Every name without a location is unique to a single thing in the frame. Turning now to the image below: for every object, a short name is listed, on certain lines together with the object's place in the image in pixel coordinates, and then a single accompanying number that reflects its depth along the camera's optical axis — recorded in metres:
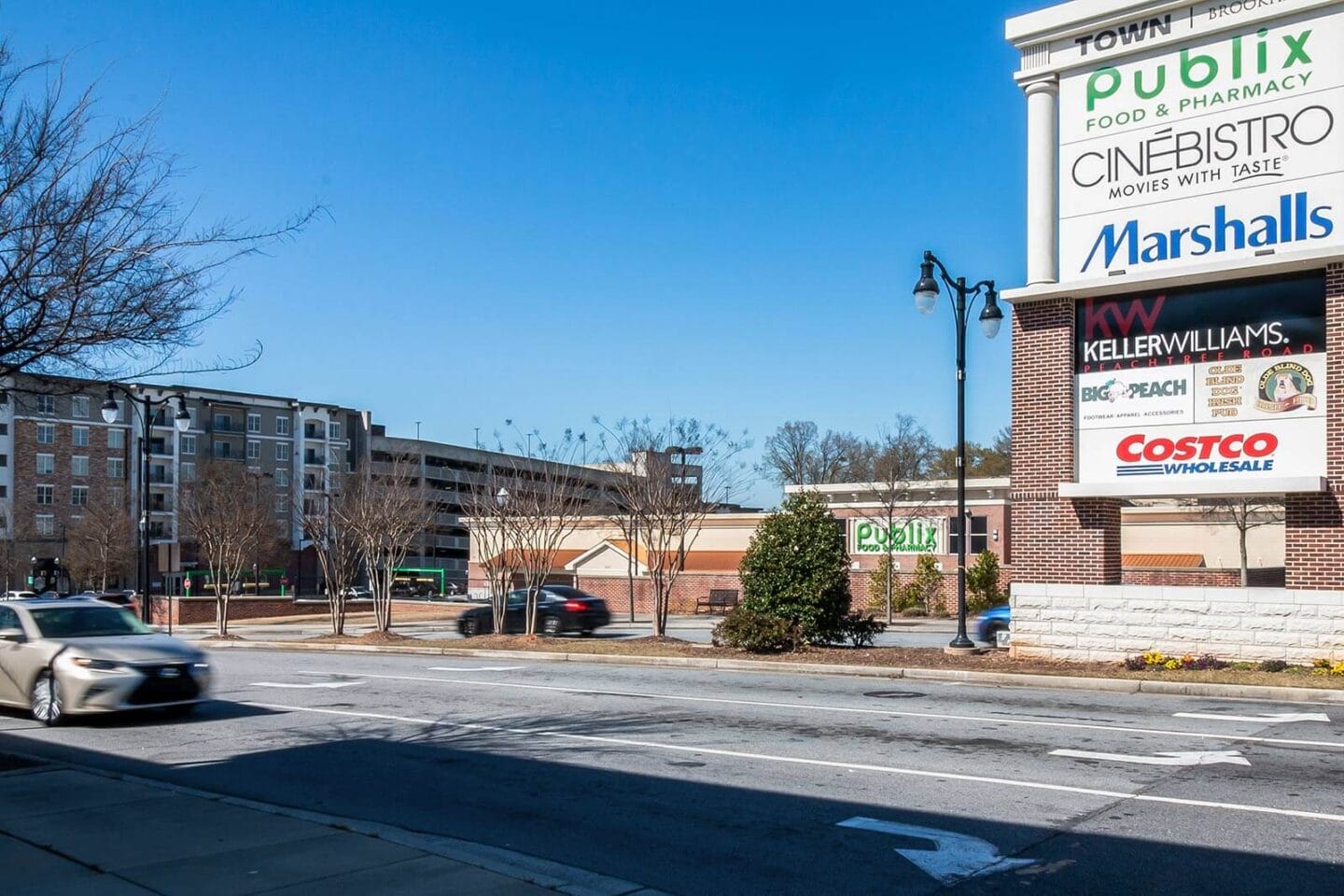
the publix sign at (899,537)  51.84
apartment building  90.19
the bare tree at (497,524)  29.88
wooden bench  51.66
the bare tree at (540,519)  29.30
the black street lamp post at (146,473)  32.28
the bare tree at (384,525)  30.84
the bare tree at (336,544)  32.75
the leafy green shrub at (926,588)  49.19
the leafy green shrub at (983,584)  44.78
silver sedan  14.00
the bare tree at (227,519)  38.59
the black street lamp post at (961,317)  21.88
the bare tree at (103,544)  63.31
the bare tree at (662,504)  28.87
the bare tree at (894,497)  48.92
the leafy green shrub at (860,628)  24.14
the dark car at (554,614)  32.72
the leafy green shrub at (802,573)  23.78
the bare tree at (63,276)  9.08
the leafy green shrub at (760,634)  23.20
